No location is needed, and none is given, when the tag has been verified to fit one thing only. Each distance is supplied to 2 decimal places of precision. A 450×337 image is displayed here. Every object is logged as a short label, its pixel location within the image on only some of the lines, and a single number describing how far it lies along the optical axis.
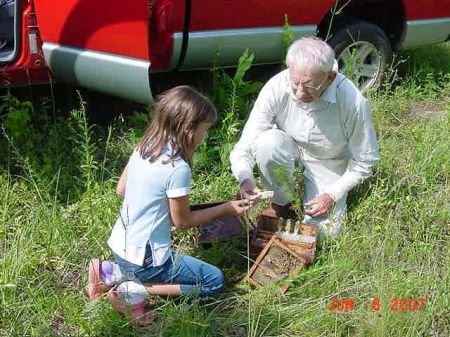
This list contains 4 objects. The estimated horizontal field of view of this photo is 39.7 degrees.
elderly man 3.10
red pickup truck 3.37
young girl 2.56
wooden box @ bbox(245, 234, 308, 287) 2.88
